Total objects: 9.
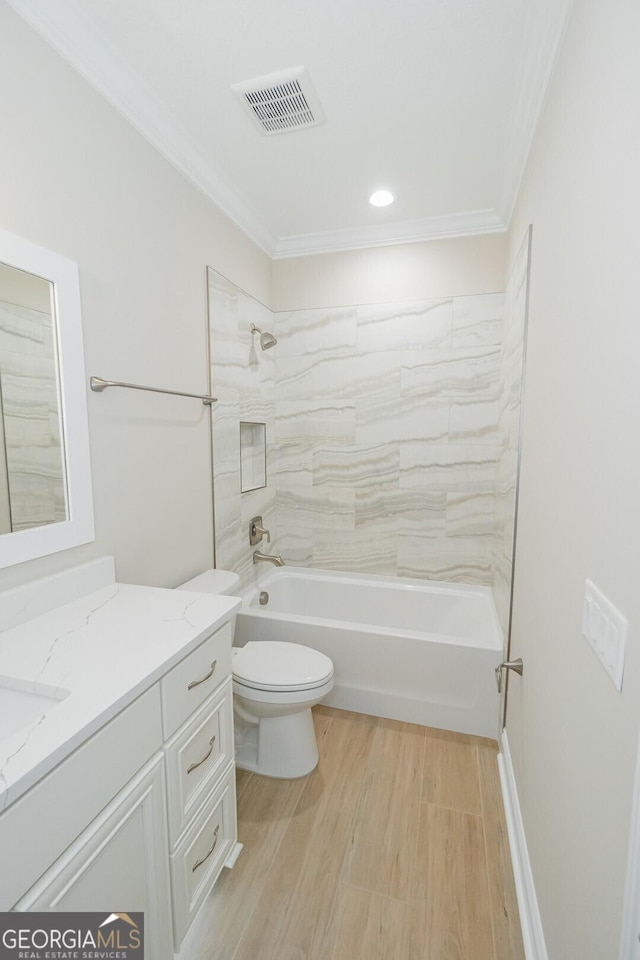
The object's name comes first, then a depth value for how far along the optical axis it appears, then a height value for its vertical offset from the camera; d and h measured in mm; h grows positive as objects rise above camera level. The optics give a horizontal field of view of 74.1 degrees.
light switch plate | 672 -326
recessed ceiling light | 2160 +1251
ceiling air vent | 1451 +1225
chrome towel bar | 1383 +182
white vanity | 695 -614
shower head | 2545 +609
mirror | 1132 +84
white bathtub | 1973 -1068
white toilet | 1662 -1029
